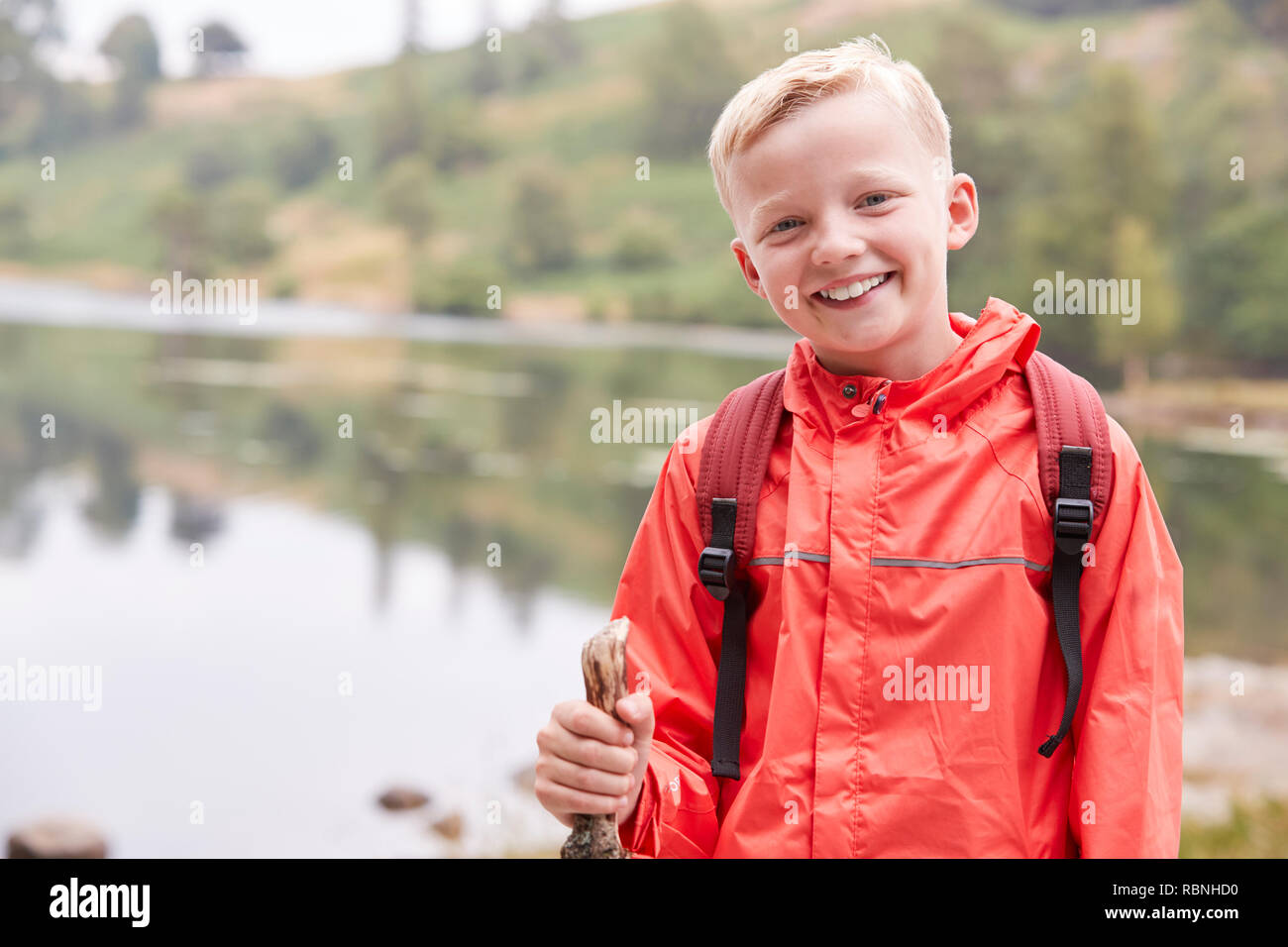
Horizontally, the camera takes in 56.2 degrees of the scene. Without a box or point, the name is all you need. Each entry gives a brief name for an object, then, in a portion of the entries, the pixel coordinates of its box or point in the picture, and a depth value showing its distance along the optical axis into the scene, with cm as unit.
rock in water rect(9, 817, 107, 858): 493
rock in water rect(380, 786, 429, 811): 690
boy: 105
